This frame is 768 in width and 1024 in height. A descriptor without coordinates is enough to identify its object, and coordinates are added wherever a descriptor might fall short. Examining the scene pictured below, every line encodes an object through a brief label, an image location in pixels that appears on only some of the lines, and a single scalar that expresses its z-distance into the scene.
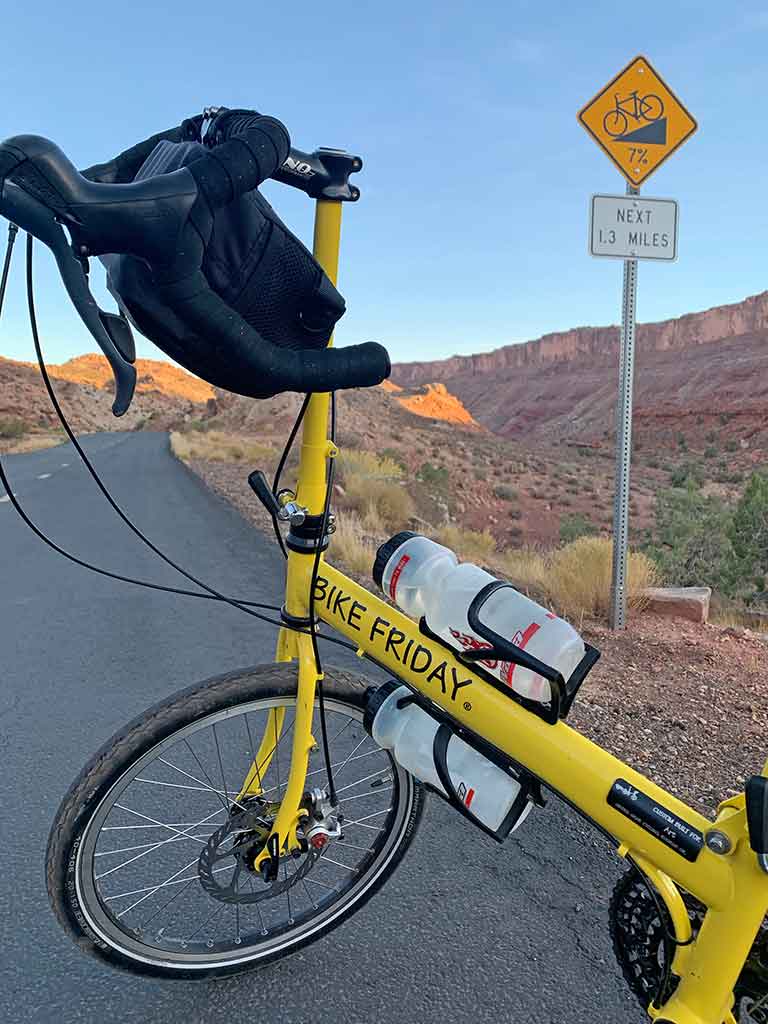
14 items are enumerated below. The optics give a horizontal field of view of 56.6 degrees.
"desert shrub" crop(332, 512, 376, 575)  6.34
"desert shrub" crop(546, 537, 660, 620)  5.04
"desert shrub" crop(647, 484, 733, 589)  8.43
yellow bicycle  1.44
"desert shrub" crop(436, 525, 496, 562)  7.87
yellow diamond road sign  4.19
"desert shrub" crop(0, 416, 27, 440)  40.06
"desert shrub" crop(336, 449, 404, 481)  13.53
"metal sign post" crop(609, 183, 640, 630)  4.41
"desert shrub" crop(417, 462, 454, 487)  20.42
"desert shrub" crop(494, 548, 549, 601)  5.53
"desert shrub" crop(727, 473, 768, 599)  8.34
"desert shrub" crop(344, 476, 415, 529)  10.57
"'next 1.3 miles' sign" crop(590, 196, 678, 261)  4.18
